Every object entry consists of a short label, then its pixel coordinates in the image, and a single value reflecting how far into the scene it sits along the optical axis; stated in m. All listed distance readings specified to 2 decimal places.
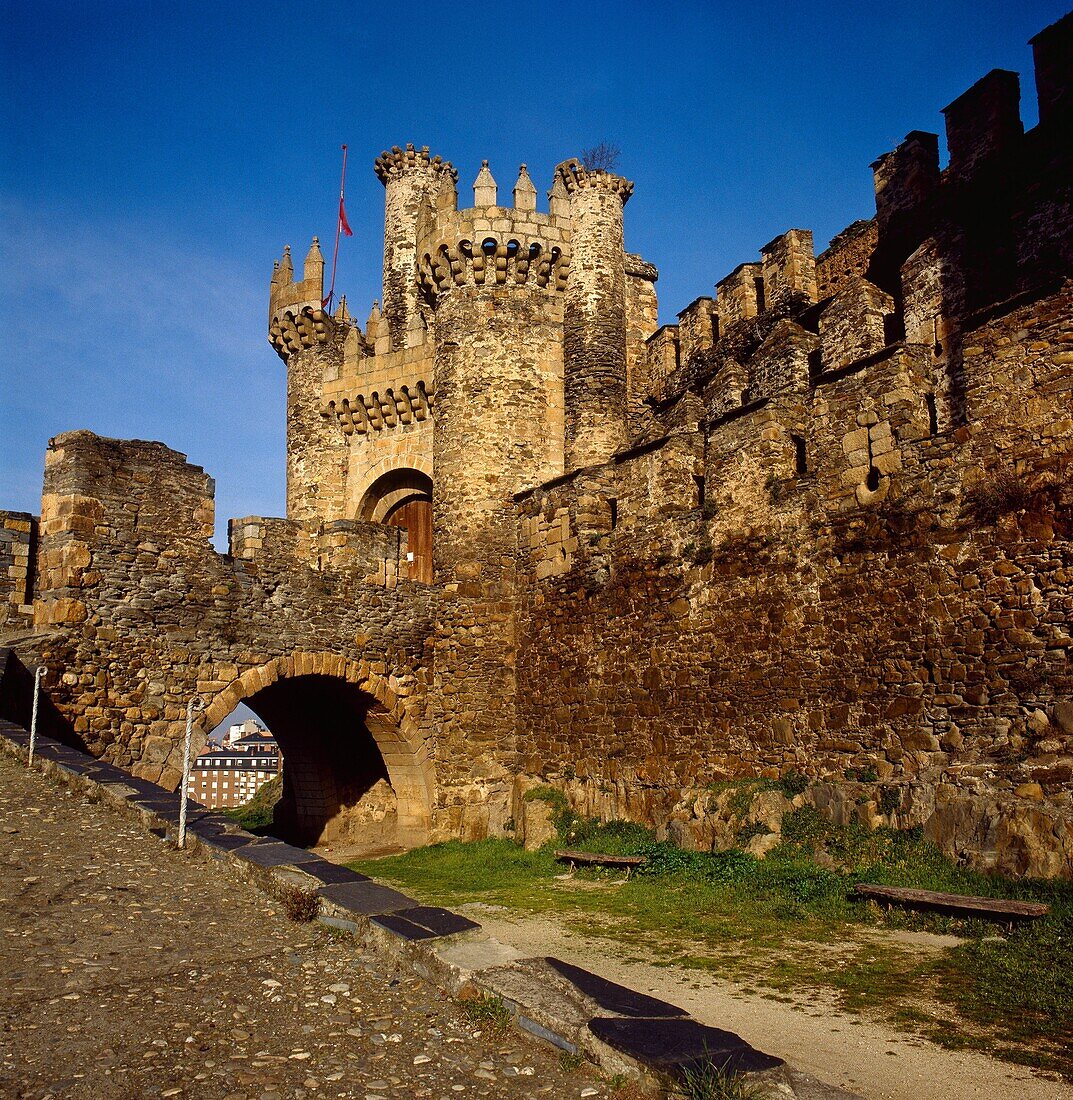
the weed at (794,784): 9.78
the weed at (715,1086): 3.23
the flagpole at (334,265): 21.22
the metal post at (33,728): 8.15
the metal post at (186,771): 6.51
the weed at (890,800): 8.68
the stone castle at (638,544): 8.51
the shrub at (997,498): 8.26
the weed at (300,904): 5.36
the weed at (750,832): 9.70
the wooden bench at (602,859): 10.30
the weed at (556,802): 13.08
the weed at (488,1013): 4.09
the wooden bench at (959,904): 6.61
